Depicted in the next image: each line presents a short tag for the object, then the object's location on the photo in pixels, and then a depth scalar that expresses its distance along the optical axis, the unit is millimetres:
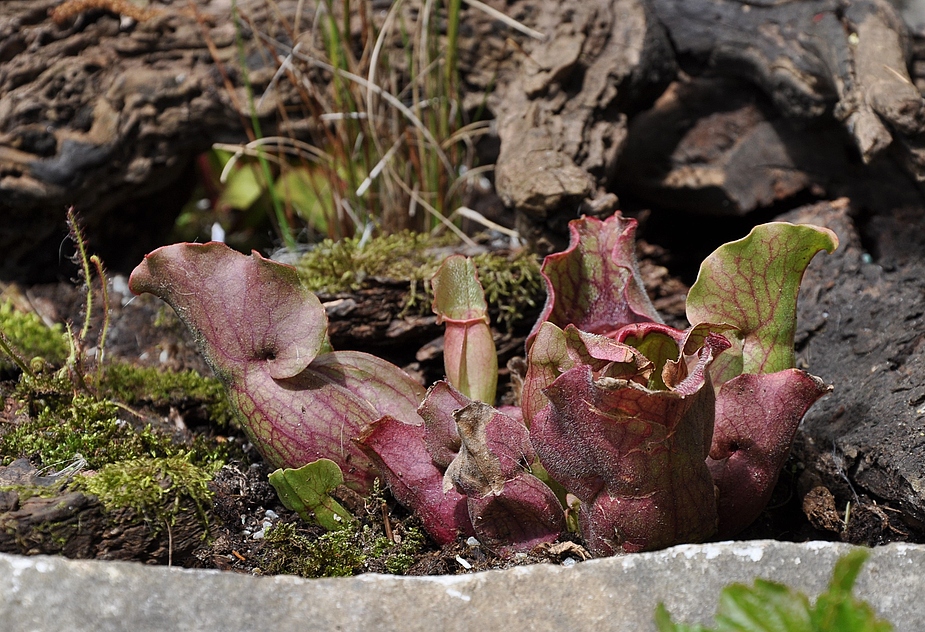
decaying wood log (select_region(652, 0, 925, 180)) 1561
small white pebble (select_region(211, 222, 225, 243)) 1765
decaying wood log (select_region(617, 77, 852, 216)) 1677
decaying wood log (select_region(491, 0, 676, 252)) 1582
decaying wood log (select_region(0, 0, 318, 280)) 1668
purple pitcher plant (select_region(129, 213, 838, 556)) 1413
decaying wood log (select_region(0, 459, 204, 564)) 1421
